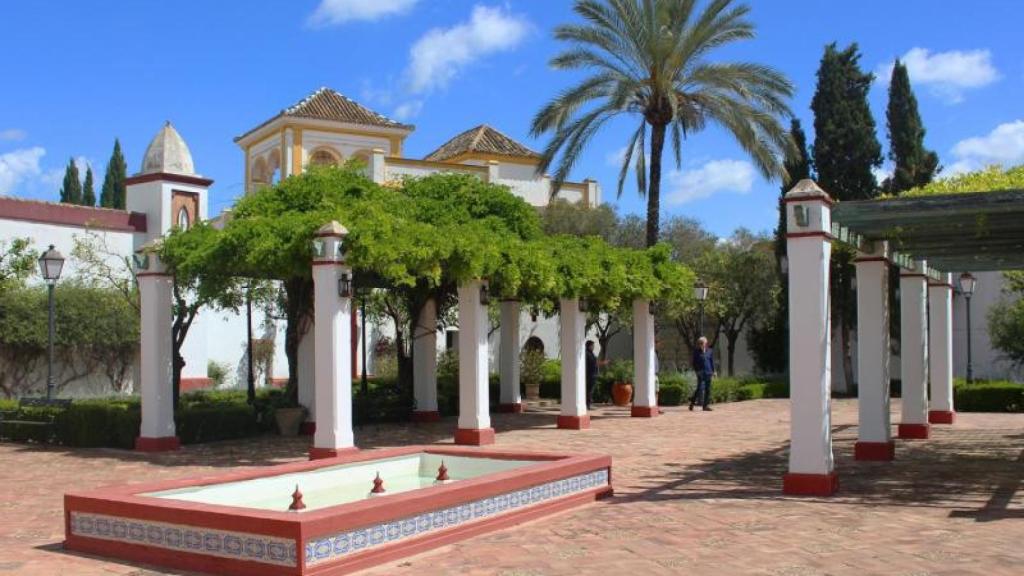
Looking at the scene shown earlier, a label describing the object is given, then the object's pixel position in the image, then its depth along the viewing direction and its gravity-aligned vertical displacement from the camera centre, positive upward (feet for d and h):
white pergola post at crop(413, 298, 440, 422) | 74.49 -2.19
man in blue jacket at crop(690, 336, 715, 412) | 85.97 -2.69
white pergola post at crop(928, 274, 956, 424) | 67.41 -0.20
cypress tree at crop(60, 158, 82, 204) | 190.29 +30.34
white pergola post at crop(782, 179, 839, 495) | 38.27 -0.39
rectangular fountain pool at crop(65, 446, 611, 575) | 25.32 -4.99
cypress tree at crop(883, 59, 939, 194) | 117.74 +22.92
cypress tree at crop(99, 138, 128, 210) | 187.93 +30.53
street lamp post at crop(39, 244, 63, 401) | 66.23 +5.26
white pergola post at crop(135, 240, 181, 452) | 58.44 -0.77
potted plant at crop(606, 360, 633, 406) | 93.50 -4.15
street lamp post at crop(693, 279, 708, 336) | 91.41 +4.12
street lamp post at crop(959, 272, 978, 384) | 91.40 +4.39
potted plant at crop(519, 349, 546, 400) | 100.22 -3.27
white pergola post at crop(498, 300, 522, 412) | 81.28 -1.68
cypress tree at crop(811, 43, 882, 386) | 116.47 +22.12
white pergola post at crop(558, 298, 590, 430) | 69.05 -2.03
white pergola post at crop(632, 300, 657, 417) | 78.43 -1.92
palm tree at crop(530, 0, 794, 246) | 78.59 +20.21
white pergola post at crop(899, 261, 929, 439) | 59.16 -1.45
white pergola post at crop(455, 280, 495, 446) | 58.29 -1.74
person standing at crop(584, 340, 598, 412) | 86.43 -2.74
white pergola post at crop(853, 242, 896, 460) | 47.96 -1.39
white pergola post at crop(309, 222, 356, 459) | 50.85 -0.05
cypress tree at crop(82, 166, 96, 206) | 190.60 +29.22
